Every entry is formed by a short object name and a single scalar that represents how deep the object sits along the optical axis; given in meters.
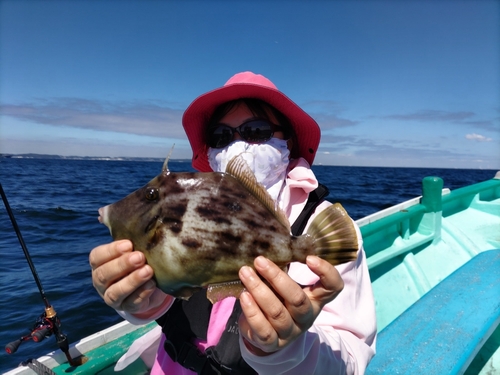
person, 0.30
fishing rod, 0.60
